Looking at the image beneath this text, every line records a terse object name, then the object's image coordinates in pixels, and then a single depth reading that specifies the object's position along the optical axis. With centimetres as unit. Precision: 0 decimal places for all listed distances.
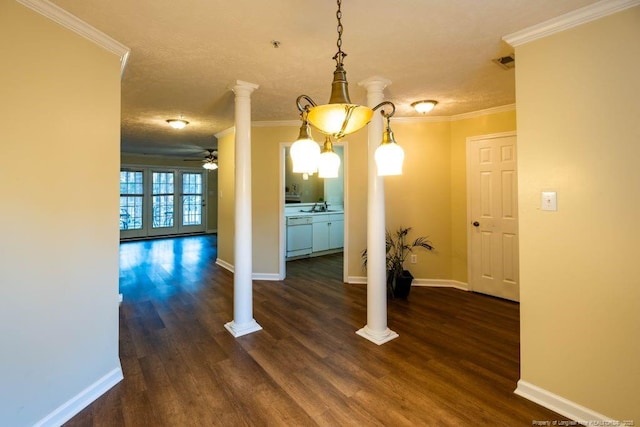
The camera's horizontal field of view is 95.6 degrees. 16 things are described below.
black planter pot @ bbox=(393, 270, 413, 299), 366
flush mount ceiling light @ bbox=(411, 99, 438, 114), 329
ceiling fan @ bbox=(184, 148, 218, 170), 701
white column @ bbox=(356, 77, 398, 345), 263
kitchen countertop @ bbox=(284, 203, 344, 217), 606
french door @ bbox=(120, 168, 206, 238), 841
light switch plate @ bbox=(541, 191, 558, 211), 178
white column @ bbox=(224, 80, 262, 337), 278
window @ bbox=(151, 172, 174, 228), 882
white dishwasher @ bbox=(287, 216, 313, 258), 577
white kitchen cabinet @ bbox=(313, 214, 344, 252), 618
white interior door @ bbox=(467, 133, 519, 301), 358
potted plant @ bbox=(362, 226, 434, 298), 368
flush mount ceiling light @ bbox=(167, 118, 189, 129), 418
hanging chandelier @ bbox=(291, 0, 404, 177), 115
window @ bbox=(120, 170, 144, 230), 830
